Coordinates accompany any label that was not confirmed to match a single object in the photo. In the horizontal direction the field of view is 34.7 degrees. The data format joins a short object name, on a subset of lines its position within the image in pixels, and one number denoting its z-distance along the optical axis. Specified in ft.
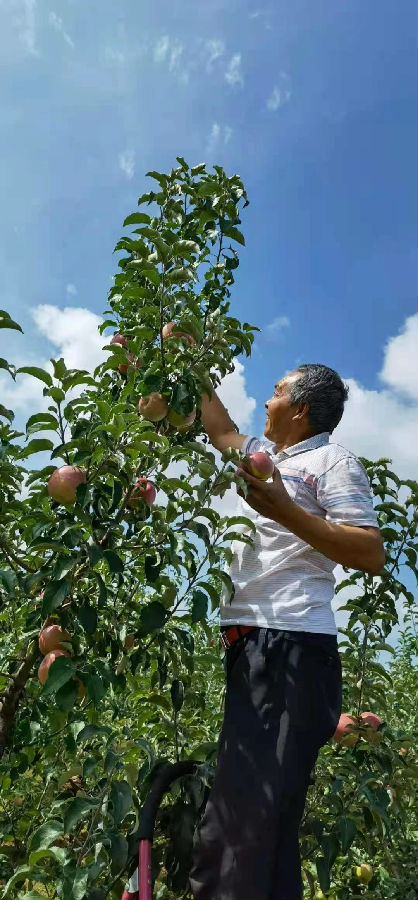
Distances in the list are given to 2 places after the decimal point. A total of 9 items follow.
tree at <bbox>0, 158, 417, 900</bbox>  5.20
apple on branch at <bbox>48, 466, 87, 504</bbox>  5.68
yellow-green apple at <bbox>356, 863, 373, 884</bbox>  8.70
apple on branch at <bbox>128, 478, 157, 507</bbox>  6.03
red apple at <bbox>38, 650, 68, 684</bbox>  5.60
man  4.42
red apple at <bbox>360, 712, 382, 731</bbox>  7.75
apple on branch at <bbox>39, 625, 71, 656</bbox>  5.83
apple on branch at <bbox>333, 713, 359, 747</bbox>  7.64
